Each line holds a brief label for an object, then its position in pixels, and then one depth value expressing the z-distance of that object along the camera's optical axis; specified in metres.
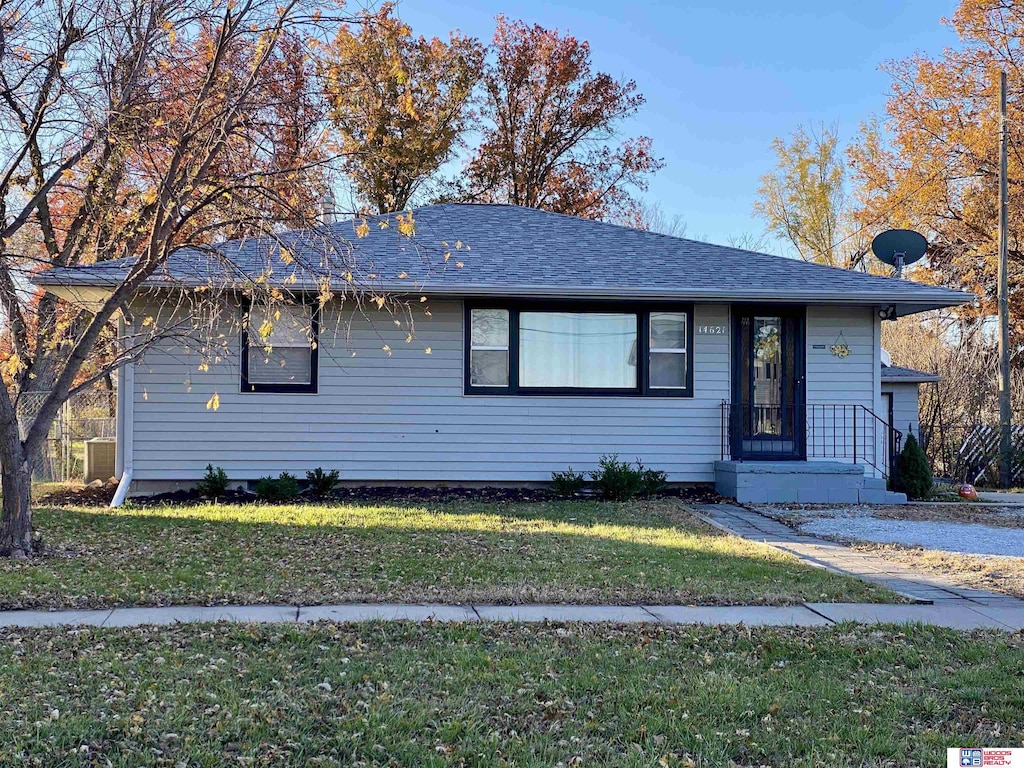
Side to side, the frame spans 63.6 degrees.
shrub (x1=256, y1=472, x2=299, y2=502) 10.53
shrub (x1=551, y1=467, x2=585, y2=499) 10.88
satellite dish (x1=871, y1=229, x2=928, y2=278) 12.61
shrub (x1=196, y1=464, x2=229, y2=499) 10.71
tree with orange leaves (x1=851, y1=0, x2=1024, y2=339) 20.48
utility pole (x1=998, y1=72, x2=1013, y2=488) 14.41
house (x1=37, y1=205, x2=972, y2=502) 10.98
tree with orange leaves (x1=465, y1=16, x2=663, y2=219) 26.22
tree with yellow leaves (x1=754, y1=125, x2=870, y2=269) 30.28
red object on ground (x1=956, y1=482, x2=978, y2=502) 11.85
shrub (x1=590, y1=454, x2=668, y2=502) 10.66
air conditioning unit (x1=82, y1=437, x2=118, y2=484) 13.21
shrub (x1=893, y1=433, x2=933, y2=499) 11.51
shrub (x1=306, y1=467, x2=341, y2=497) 10.87
